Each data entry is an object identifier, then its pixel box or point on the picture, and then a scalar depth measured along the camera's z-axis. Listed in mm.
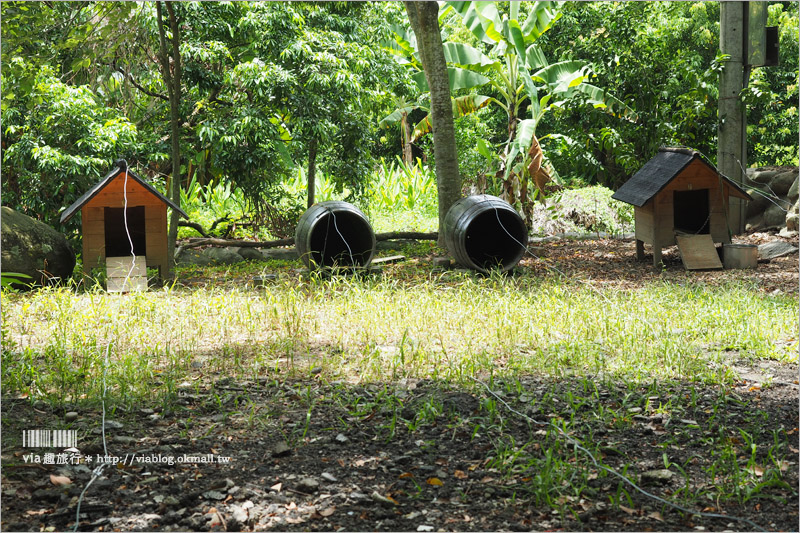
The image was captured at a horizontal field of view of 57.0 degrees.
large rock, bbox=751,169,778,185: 11242
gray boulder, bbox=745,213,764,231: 10750
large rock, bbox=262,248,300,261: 9938
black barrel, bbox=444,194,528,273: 7801
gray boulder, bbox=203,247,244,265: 9461
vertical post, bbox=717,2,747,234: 9992
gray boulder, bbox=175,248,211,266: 9398
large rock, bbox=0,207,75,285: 7320
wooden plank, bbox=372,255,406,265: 8688
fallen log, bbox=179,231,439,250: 9844
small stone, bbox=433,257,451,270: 8328
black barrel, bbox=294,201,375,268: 7895
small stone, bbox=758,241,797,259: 8656
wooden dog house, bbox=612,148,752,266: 8289
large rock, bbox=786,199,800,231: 9375
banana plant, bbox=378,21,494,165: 12742
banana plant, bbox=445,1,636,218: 11016
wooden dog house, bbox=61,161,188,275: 7488
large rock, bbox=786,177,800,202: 10264
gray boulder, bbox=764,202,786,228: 10500
